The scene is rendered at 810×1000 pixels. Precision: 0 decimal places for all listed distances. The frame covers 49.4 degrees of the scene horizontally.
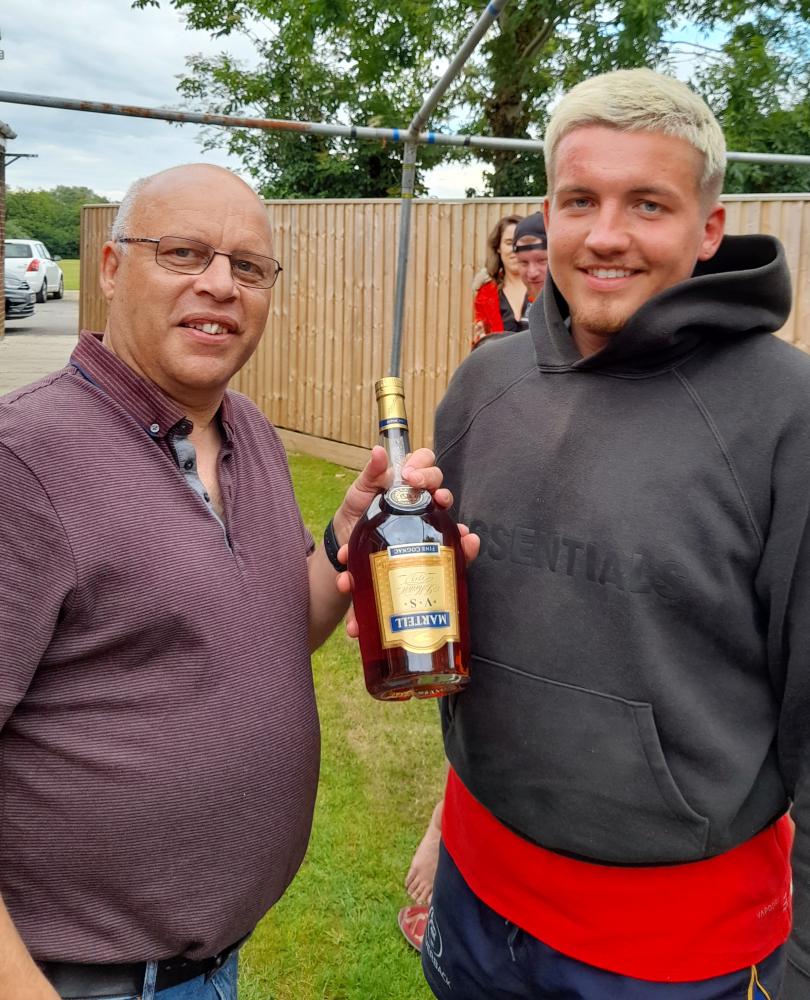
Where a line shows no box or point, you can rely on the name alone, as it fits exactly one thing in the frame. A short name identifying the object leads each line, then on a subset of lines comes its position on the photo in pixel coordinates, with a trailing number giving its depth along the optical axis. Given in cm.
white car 2783
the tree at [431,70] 1230
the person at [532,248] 425
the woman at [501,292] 471
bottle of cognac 147
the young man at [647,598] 139
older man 130
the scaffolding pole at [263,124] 452
